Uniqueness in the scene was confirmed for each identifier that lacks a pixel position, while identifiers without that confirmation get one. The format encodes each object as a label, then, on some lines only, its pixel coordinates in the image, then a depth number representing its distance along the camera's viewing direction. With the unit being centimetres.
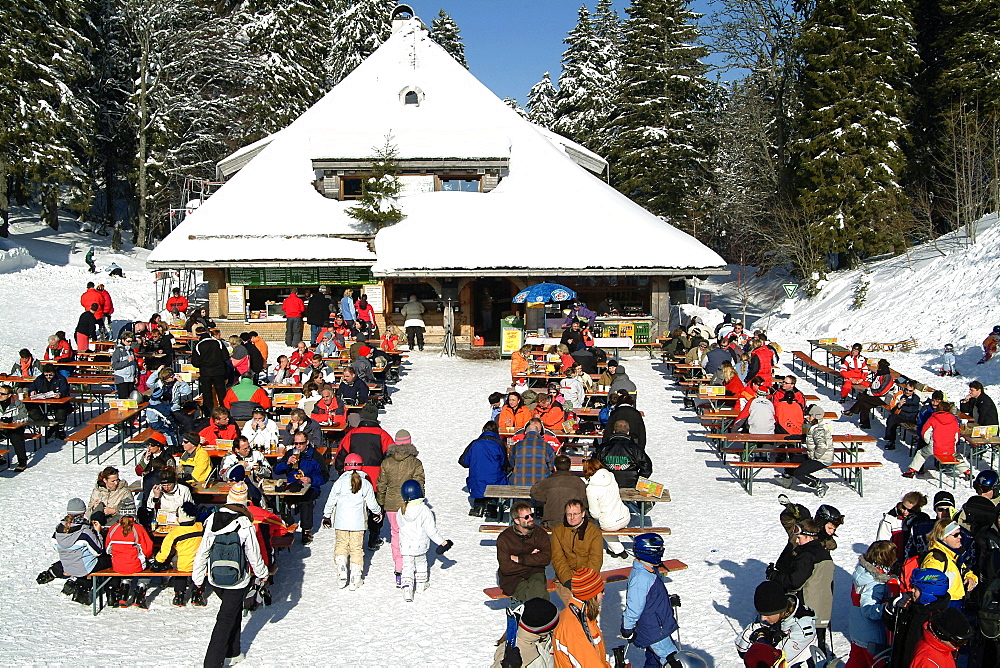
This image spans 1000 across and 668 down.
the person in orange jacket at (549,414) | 1279
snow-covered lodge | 2339
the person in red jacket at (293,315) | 2270
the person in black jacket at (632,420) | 1152
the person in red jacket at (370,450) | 1031
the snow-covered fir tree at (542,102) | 5434
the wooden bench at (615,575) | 792
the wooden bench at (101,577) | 878
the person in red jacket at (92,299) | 2053
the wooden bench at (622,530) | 932
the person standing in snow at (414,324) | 2327
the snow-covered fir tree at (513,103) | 6428
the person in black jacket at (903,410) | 1391
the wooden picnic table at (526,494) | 998
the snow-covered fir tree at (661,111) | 3797
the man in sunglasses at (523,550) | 745
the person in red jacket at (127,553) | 888
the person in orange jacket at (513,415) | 1247
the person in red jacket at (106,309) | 2069
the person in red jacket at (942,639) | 557
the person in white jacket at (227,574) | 753
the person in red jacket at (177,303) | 2415
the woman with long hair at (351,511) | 916
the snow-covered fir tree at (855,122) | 2997
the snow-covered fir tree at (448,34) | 5709
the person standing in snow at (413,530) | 873
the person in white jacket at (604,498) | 926
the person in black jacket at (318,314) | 2302
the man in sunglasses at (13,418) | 1297
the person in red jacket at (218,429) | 1174
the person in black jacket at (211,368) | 1512
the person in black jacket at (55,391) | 1406
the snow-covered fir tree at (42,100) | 3003
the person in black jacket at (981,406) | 1304
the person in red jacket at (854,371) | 1662
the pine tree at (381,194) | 2508
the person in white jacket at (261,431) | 1169
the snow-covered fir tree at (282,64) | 4178
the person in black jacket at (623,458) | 1020
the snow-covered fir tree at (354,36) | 4675
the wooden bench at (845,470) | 1200
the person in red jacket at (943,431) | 1258
